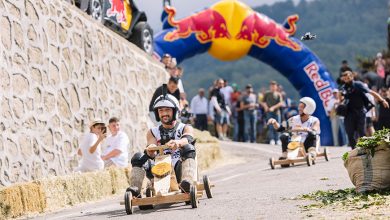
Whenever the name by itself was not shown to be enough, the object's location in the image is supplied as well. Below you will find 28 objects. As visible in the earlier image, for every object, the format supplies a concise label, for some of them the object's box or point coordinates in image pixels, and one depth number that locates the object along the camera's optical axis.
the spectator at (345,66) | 17.95
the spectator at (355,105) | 15.84
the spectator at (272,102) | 24.48
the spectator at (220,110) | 25.19
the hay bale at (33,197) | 10.83
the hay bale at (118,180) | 13.19
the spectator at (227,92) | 26.30
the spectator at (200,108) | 25.52
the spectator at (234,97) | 27.18
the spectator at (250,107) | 26.19
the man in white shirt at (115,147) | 14.34
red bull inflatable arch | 26.78
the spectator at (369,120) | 21.66
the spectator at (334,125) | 26.62
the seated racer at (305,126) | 16.14
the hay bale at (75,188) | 11.49
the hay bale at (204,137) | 20.62
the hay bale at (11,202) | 10.43
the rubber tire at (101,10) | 18.59
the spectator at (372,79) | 23.03
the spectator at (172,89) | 14.61
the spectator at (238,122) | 26.83
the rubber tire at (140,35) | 22.22
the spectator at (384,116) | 18.10
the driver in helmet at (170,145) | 9.73
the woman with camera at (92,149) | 13.62
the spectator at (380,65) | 23.81
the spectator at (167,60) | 21.22
